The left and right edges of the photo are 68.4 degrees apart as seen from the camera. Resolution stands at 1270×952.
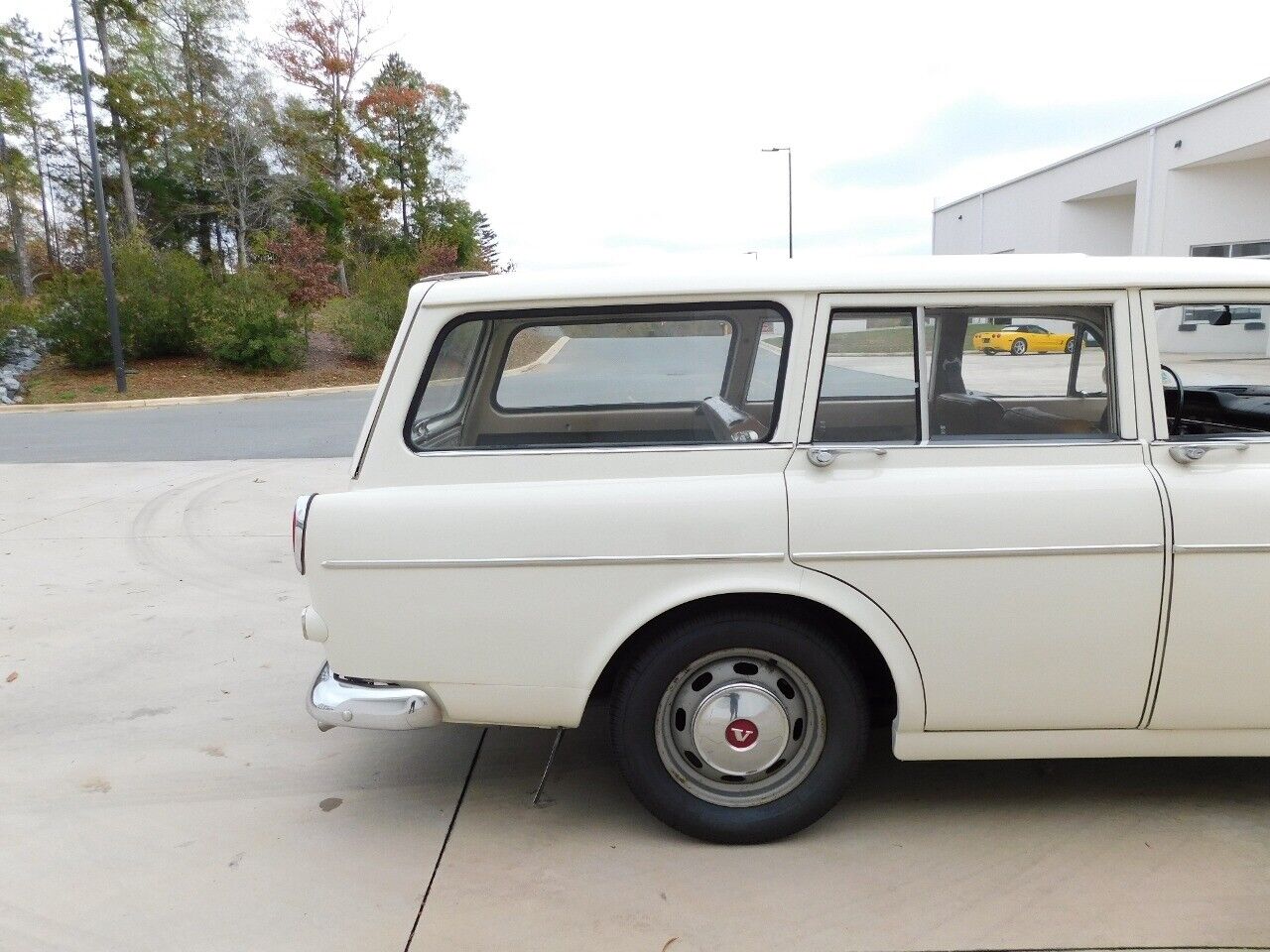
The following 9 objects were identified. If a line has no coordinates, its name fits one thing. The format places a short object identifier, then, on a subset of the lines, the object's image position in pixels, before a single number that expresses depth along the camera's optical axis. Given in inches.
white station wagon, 102.0
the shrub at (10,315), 840.3
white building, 944.3
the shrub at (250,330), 842.8
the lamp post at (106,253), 677.9
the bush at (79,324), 824.3
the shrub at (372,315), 933.2
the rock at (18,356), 780.0
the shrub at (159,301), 848.9
